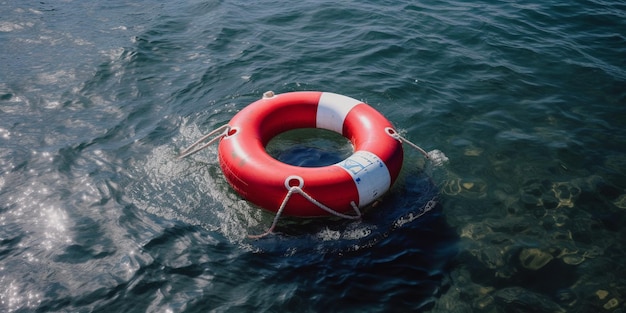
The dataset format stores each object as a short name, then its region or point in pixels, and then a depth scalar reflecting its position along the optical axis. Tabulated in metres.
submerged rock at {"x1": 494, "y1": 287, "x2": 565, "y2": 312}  3.59
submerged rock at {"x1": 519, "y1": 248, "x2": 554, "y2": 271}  3.94
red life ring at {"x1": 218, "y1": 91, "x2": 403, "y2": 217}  4.14
